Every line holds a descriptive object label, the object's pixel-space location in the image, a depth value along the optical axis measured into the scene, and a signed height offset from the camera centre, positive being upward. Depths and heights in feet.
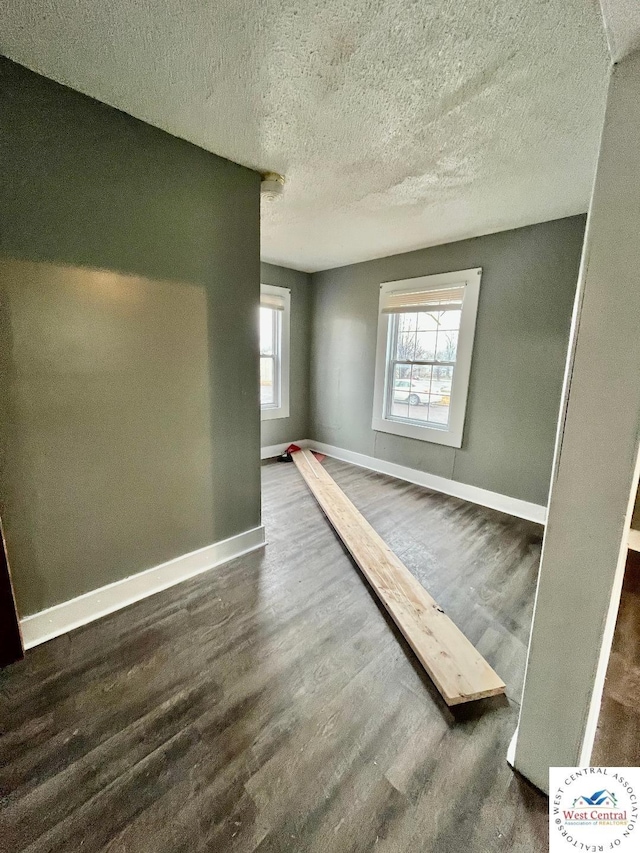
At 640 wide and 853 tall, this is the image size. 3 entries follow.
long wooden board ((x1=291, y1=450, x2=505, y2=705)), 4.55 -4.20
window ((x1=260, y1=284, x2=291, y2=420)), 13.91 +0.33
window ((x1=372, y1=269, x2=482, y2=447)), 10.57 +0.37
